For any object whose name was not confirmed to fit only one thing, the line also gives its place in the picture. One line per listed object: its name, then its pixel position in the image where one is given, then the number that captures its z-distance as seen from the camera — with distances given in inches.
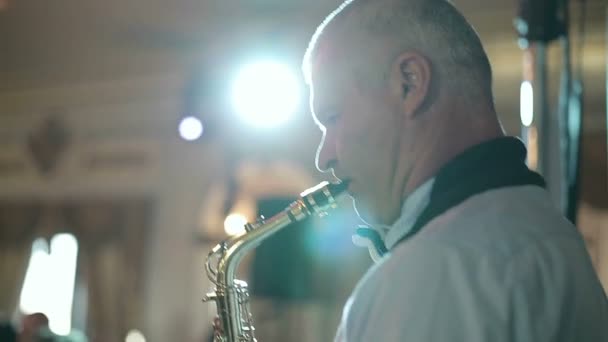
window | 262.7
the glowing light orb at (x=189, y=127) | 204.4
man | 32.2
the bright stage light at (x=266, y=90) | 200.4
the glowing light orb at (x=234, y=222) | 233.3
